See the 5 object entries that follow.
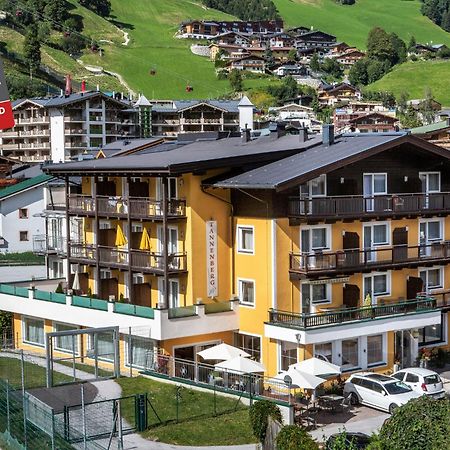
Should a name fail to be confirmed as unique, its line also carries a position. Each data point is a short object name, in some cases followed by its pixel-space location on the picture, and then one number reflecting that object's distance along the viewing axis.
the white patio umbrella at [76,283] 43.09
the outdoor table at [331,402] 32.19
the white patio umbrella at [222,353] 33.78
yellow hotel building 35.47
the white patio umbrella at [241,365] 32.19
